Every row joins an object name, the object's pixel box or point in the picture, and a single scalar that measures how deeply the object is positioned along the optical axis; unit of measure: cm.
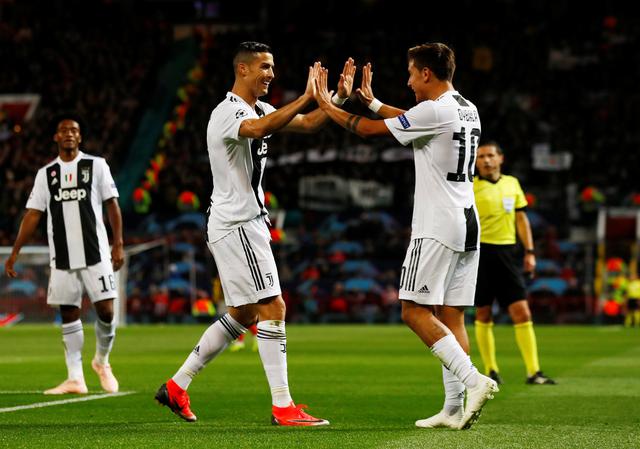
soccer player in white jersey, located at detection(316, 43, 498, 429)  1584
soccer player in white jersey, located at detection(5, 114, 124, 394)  2158
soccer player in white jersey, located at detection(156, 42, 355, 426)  1642
